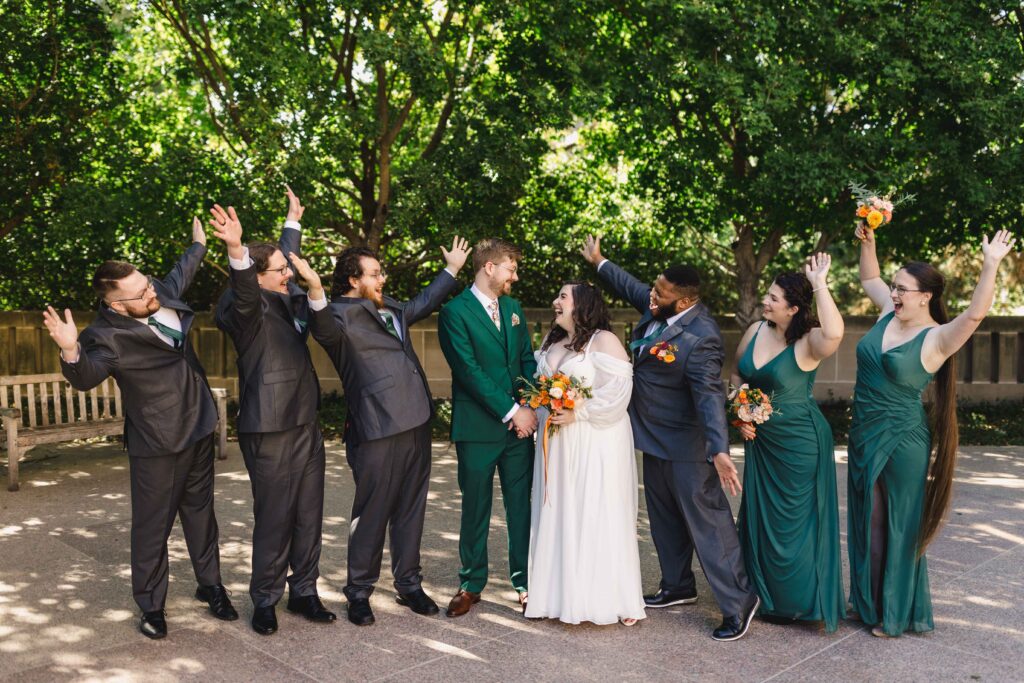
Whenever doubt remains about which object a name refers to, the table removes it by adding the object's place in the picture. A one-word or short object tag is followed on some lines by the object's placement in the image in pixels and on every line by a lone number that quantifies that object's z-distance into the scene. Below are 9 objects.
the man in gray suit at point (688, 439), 4.91
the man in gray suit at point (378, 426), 5.04
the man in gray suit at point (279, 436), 4.90
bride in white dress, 4.95
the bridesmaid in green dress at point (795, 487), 4.96
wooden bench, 8.16
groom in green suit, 5.21
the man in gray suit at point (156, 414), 4.75
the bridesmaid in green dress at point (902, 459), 4.91
